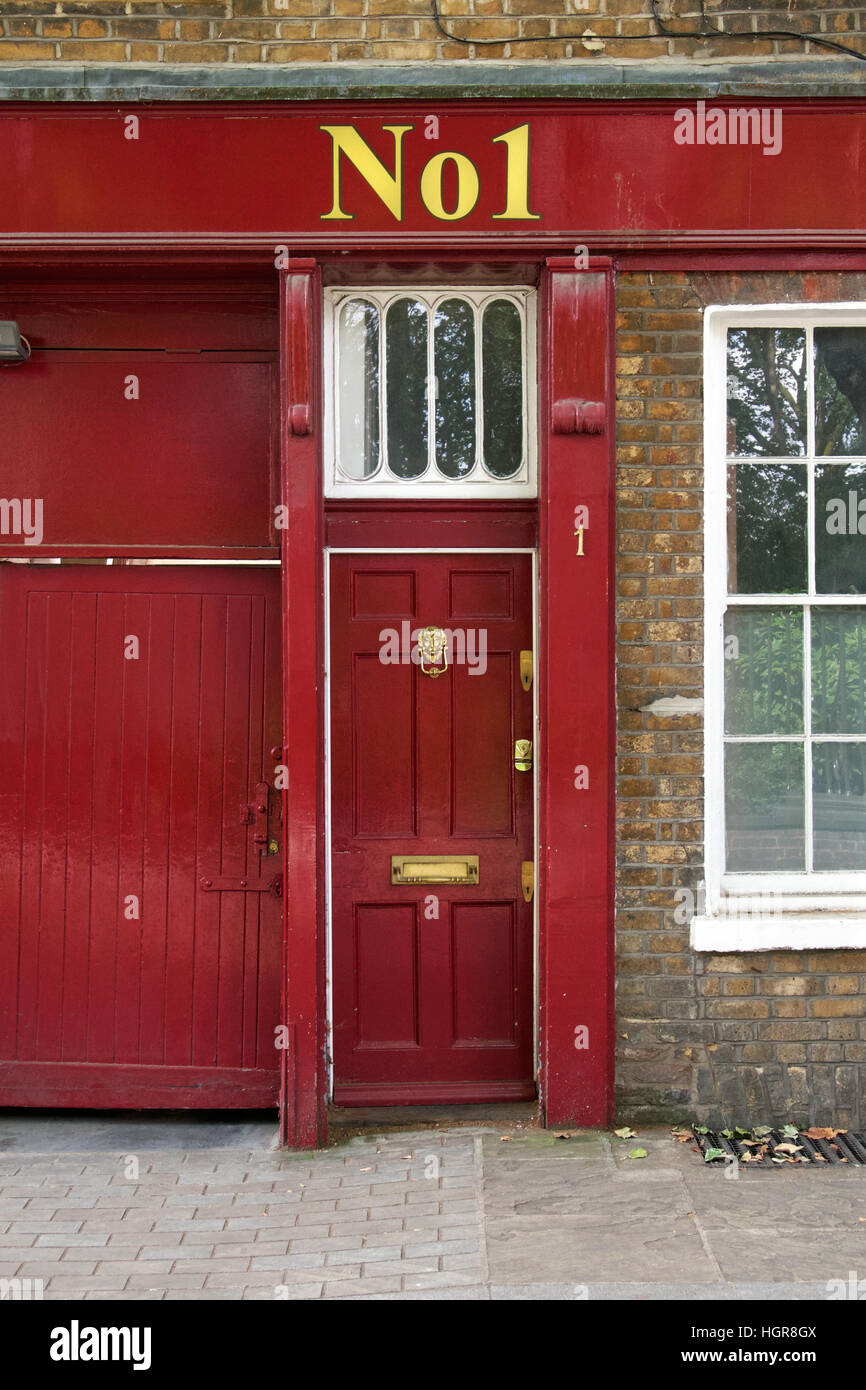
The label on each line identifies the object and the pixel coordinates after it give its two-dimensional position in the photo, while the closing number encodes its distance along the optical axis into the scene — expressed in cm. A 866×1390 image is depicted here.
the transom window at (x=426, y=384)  467
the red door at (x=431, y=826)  472
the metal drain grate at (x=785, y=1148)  426
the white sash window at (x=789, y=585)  464
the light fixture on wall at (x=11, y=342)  468
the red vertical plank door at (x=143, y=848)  477
